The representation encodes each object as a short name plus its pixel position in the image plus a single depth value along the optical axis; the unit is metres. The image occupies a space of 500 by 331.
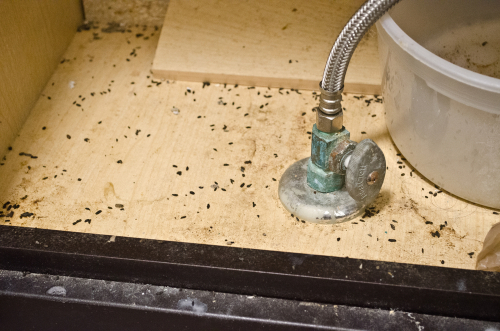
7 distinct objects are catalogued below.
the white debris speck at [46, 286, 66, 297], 0.83
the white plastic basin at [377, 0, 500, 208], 0.82
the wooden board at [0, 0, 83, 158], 0.93
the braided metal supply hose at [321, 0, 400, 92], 0.79
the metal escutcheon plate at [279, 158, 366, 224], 0.87
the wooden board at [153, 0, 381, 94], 0.99
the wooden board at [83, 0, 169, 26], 1.08
